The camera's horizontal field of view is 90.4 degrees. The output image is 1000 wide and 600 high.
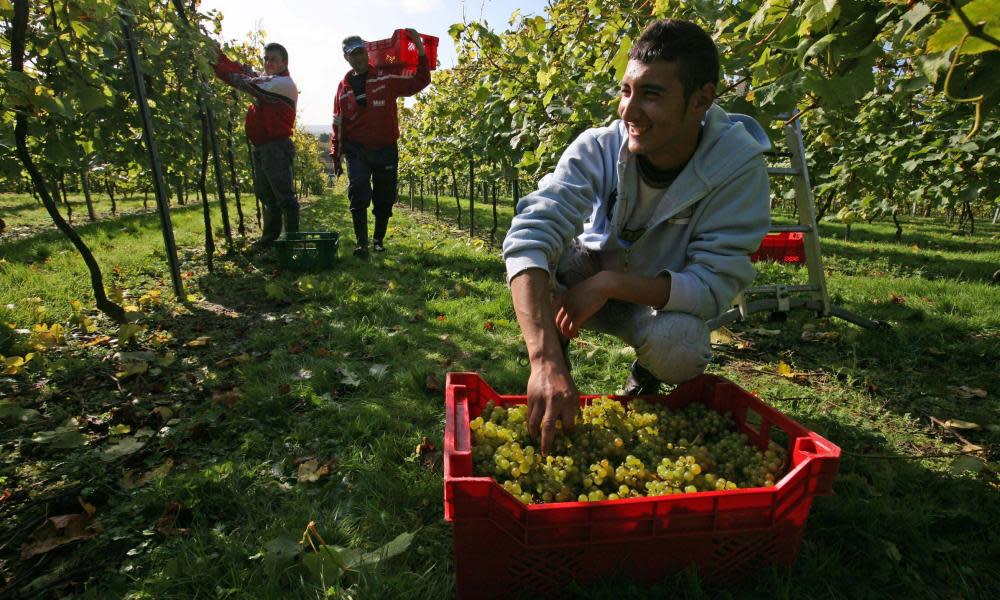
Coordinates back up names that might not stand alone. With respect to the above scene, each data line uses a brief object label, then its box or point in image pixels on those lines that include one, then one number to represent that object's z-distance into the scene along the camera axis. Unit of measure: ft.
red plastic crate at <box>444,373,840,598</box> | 4.16
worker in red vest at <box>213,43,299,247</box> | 18.29
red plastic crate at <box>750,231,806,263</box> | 21.71
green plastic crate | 17.11
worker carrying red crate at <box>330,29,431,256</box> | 19.44
